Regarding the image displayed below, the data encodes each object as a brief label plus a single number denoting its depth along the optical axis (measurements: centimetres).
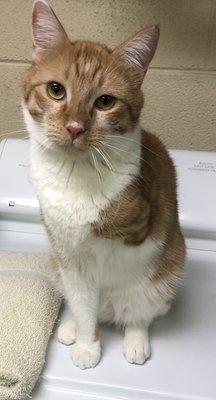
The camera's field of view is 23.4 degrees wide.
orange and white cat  78
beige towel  87
